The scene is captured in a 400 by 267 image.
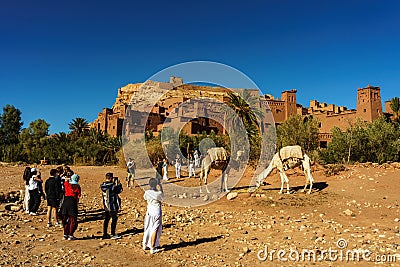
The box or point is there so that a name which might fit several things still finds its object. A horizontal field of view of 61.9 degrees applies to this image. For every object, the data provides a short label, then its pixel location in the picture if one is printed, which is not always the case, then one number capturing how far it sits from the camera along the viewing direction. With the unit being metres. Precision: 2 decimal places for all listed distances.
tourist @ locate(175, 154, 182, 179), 21.64
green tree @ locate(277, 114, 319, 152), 31.20
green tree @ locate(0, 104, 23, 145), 67.64
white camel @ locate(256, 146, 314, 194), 14.41
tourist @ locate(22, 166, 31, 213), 11.14
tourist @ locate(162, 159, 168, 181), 20.98
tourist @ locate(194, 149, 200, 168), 22.98
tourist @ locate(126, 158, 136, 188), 17.77
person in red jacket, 7.94
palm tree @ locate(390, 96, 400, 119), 50.00
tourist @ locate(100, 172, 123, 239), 7.92
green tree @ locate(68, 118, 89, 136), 60.03
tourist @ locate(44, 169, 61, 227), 9.34
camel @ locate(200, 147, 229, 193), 14.66
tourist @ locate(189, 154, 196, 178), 21.81
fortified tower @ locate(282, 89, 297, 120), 69.19
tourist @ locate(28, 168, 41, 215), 10.88
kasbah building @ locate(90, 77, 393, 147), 50.66
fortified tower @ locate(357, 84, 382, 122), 50.41
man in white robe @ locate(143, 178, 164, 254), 7.03
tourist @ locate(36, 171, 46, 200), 11.01
